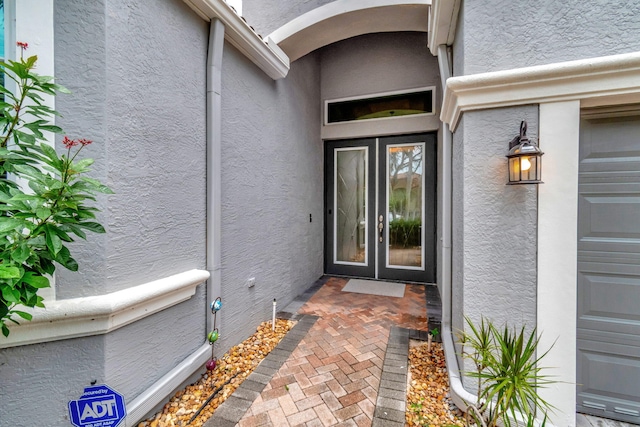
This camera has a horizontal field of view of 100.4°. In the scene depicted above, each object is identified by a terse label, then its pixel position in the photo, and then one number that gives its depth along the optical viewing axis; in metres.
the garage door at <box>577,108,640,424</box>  1.99
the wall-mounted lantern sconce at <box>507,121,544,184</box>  1.85
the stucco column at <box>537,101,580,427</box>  1.96
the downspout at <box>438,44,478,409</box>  2.91
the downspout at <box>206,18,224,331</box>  2.68
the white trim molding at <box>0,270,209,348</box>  1.66
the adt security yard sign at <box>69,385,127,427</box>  1.24
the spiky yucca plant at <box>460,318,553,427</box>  1.51
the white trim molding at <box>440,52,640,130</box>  1.83
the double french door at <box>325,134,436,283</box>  5.37
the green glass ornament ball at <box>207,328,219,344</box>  2.62
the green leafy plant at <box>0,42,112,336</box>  1.19
